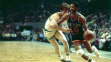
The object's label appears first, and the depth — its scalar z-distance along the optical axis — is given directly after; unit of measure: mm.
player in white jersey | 5098
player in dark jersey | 4445
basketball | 4346
